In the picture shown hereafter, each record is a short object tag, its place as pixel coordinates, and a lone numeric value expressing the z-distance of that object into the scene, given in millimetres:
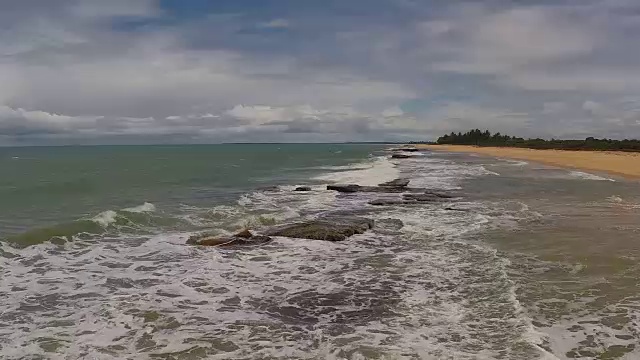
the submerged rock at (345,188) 31217
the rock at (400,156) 86962
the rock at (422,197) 26231
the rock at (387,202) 24953
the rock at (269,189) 34522
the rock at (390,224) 18719
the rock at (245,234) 16488
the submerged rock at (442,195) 27575
